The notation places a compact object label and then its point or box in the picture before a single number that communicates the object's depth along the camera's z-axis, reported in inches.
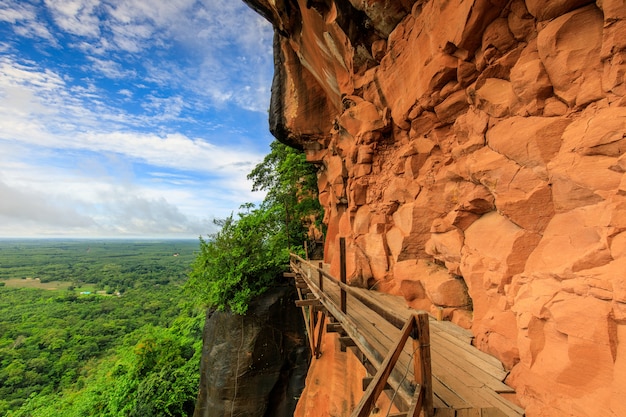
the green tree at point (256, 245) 410.3
